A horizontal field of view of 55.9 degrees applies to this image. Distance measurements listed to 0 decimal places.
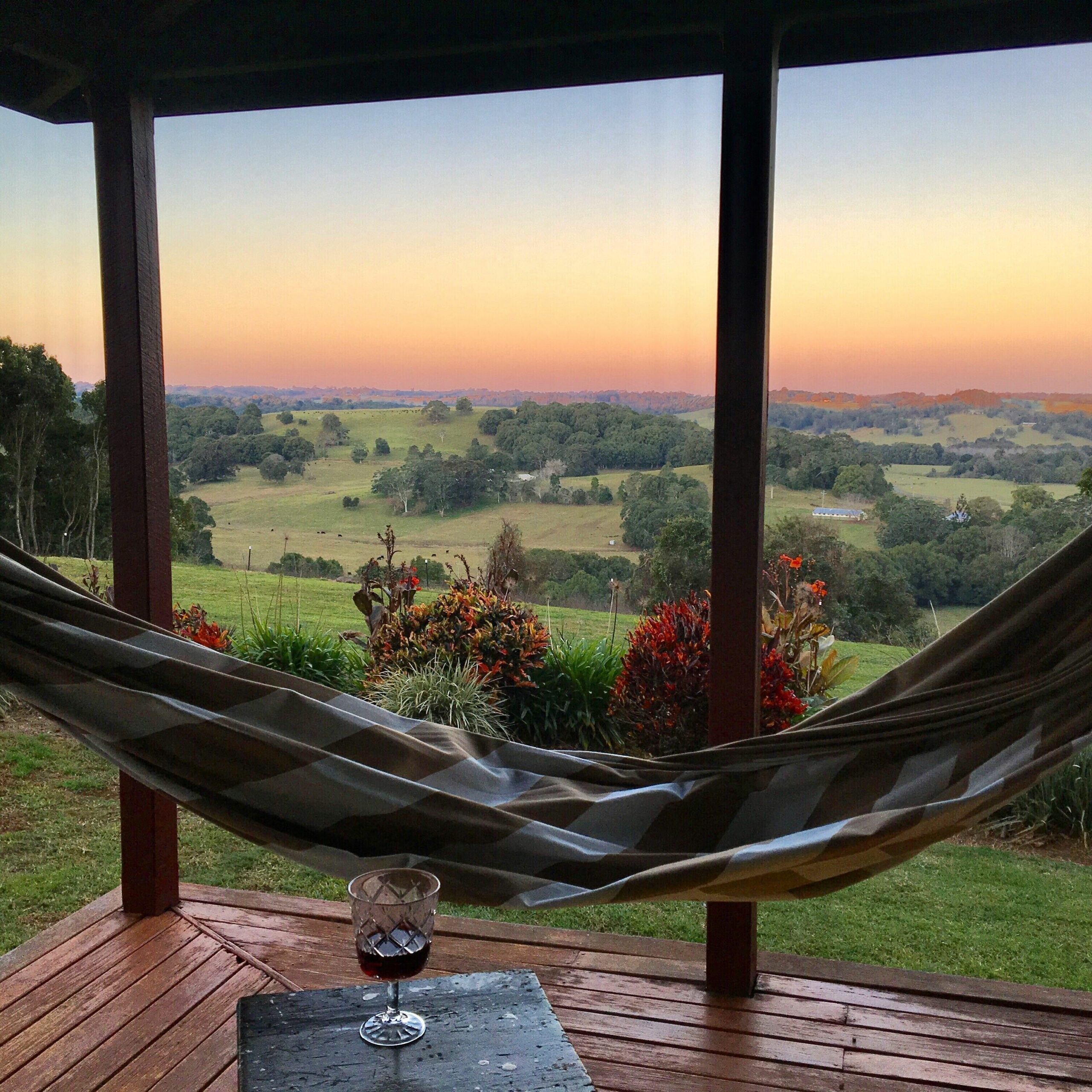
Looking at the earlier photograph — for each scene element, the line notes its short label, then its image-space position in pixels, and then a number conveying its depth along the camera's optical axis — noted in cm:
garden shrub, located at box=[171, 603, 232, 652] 427
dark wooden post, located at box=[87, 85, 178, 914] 215
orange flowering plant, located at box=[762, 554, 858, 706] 379
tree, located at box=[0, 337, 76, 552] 501
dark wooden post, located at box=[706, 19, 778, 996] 180
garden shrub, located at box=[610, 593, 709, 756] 370
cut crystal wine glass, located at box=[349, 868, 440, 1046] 115
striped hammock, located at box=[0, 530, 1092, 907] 139
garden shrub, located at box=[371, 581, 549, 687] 406
